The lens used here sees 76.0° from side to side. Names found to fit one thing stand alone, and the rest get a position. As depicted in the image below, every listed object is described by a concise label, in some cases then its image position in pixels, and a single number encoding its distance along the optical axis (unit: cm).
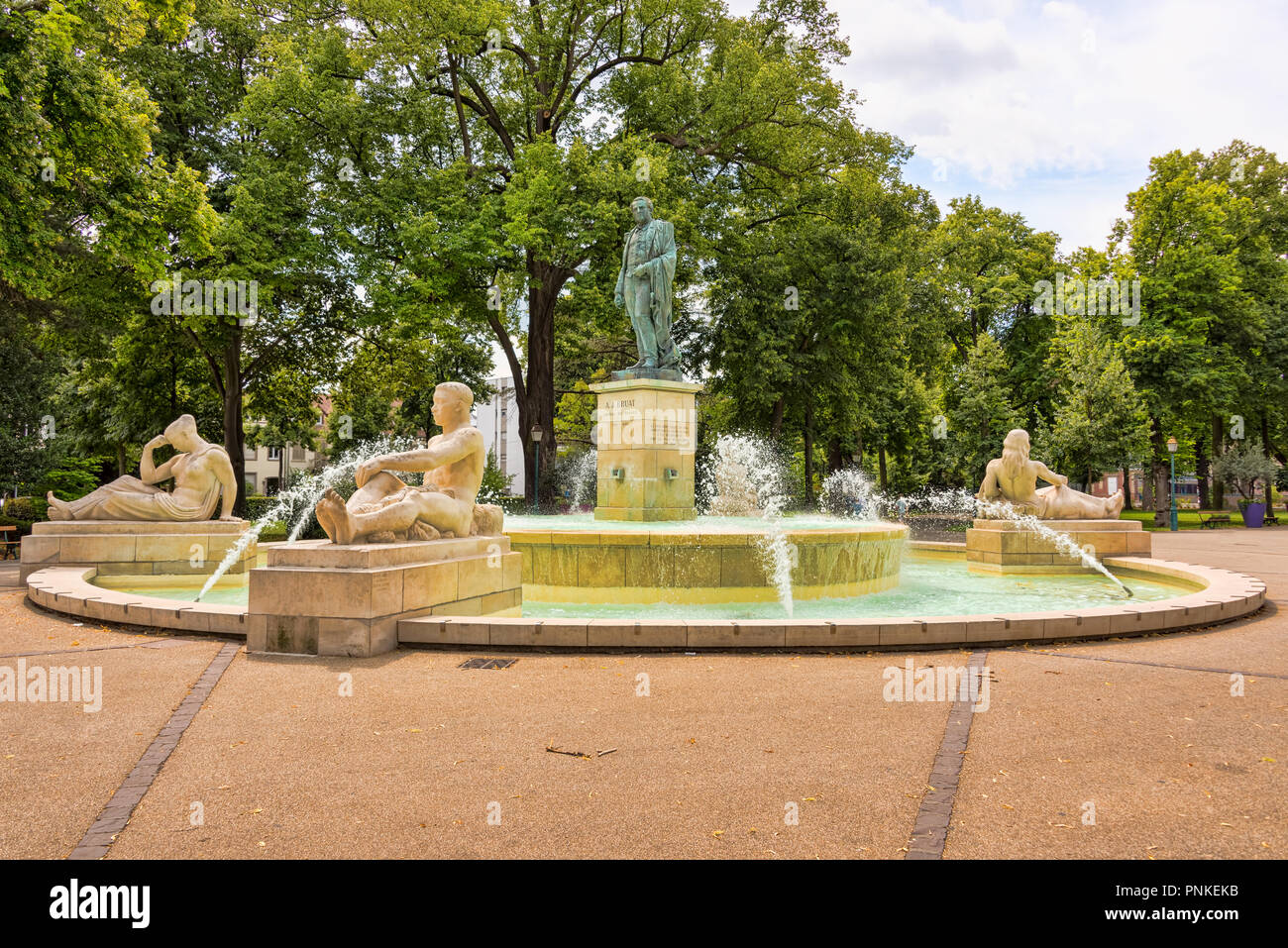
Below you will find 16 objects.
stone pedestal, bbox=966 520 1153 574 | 1336
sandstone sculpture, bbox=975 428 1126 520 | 1410
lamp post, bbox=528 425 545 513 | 2455
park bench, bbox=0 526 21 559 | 1992
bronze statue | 1345
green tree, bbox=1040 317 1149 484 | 2952
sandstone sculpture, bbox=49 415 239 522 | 1204
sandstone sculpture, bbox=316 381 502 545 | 708
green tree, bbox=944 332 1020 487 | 3412
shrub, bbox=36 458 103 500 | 3083
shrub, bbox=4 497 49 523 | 2552
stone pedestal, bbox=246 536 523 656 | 651
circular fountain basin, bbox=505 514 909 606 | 934
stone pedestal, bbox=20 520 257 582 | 1176
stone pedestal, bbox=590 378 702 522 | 1269
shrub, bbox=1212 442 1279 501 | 3359
